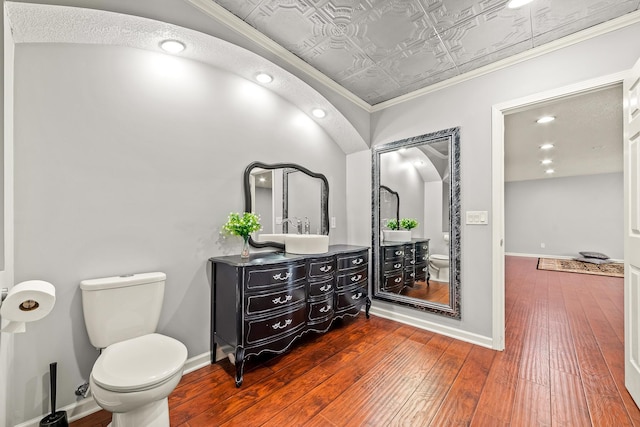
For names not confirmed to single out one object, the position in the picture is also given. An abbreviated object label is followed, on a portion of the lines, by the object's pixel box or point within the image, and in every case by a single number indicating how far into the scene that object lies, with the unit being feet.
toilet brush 4.44
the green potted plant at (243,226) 7.06
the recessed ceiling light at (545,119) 11.92
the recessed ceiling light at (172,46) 6.10
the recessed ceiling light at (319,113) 9.62
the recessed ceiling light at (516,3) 5.71
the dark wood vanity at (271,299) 6.17
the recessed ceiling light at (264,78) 7.84
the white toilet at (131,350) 3.88
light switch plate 8.03
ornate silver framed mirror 8.75
